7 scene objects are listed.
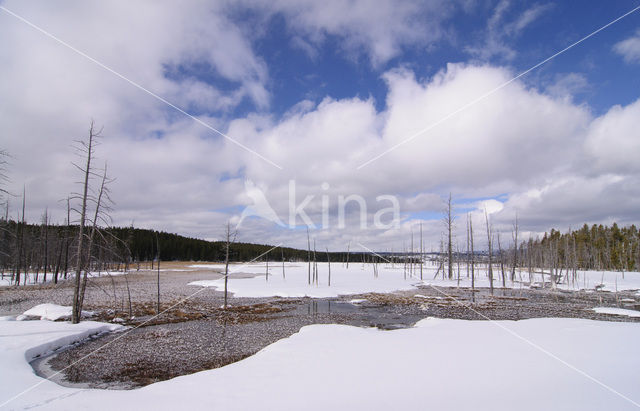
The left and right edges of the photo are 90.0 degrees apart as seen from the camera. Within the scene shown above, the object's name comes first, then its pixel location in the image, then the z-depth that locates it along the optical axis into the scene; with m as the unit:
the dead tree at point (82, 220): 19.66
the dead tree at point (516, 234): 49.00
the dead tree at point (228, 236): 28.66
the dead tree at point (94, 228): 20.09
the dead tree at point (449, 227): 56.84
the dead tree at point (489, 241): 42.50
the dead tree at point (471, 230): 45.38
